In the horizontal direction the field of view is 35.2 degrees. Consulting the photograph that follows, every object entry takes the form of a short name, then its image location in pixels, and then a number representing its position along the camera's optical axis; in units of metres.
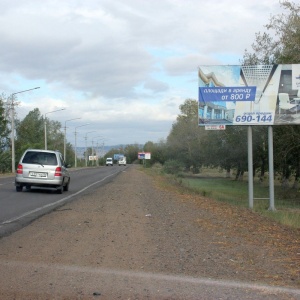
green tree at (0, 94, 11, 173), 59.94
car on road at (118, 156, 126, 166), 118.69
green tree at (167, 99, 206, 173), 63.12
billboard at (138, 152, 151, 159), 88.81
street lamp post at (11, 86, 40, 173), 47.90
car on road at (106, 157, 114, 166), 122.58
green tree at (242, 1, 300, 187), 22.06
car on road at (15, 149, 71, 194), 19.53
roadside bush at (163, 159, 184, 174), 54.81
